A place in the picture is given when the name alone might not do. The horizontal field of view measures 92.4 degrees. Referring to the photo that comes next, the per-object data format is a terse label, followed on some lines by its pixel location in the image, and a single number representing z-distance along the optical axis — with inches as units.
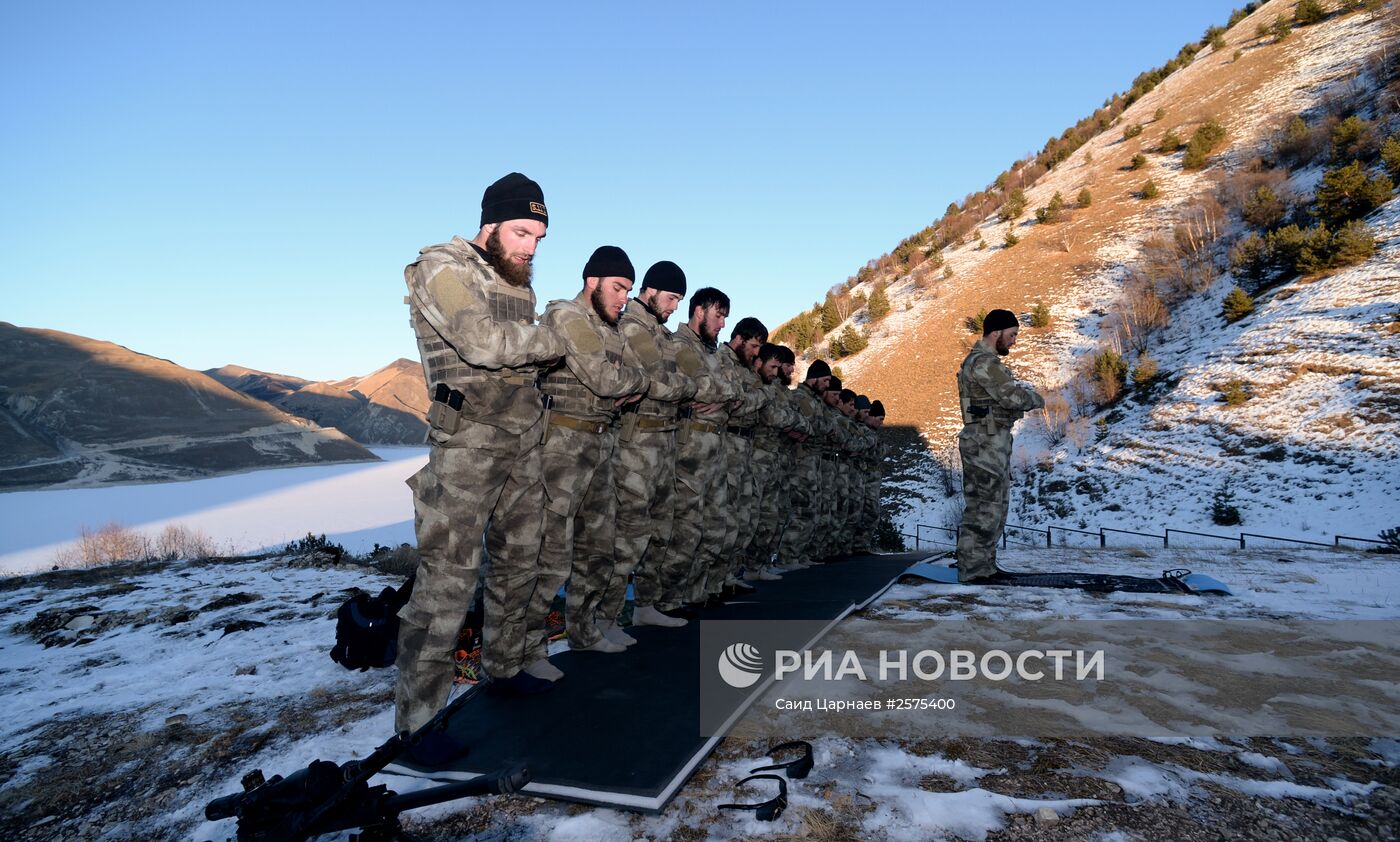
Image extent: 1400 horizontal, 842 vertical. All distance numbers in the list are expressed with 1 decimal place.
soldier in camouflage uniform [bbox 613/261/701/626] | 185.6
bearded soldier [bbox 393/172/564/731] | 120.1
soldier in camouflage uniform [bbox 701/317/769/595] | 230.1
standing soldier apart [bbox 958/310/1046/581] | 275.1
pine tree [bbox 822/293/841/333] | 1354.6
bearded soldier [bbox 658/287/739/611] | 209.9
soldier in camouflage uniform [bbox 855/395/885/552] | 458.9
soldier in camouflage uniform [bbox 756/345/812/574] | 294.0
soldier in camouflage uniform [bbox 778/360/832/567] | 331.9
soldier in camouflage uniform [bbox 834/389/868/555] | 396.5
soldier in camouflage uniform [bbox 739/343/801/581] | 278.4
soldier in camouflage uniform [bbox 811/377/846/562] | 362.6
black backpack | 161.2
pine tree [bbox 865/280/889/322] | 1269.7
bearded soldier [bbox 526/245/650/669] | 153.3
